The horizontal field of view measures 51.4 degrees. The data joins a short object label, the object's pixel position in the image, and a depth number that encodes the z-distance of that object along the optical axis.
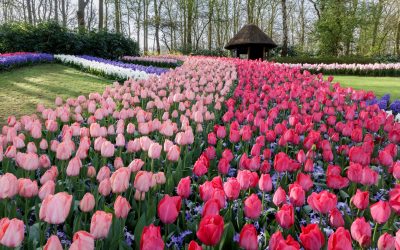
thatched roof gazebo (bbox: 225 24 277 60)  26.52
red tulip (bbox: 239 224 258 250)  1.66
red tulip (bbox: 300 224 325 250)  1.62
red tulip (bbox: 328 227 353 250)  1.51
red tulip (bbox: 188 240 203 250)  1.49
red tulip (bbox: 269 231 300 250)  1.48
